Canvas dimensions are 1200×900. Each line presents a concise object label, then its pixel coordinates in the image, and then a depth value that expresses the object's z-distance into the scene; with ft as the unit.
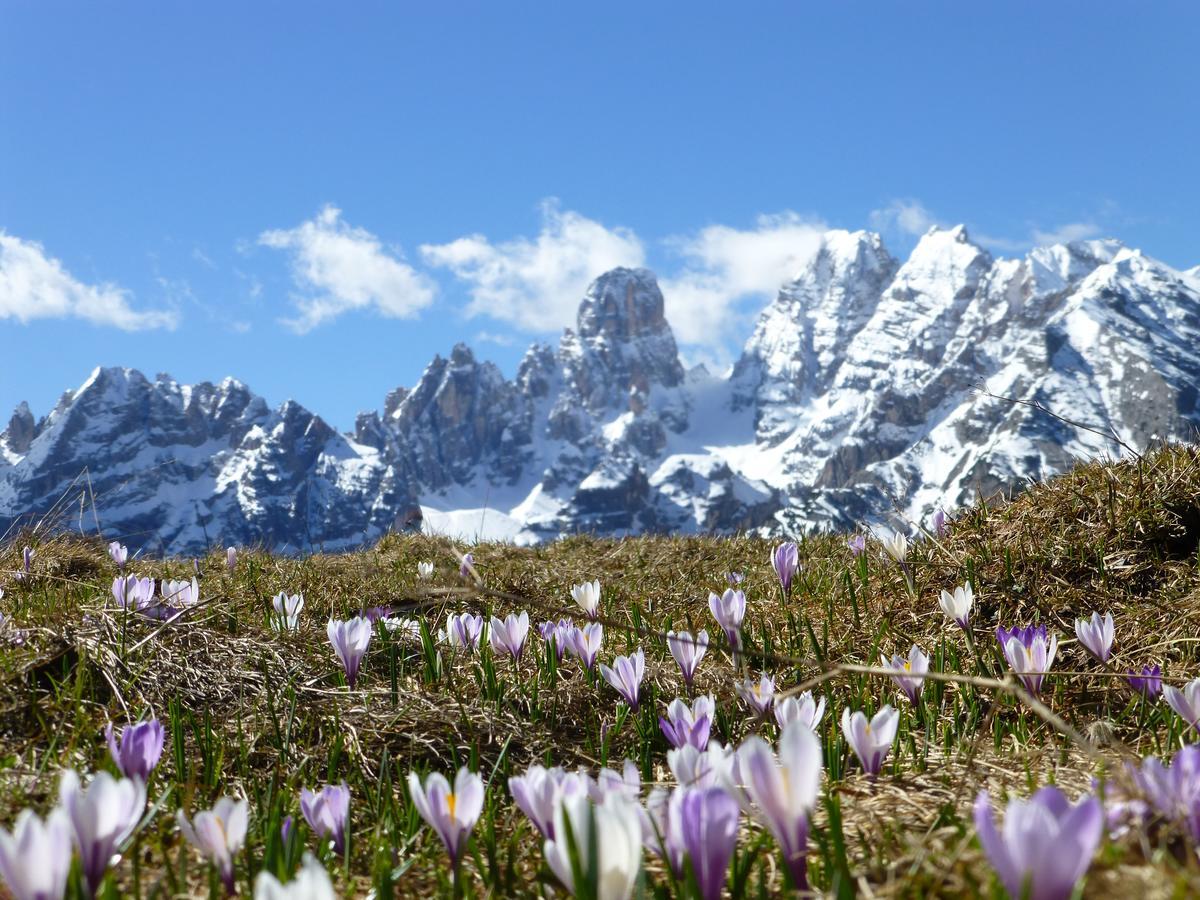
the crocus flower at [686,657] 9.38
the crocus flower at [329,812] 5.82
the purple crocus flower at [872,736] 6.34
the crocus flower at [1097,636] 9.27
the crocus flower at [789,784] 3.81
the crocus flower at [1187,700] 7.00
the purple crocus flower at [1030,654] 8.44
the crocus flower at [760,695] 7.97
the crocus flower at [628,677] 8.76
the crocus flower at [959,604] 10.76
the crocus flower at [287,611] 12.12
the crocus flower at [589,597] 11.98
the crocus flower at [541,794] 4.85
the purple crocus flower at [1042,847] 3.21
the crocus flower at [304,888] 3.23
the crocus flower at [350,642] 9.71
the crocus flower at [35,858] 3.68
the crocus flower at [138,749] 5.95
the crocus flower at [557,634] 10.74
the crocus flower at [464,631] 11.39
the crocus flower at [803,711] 7.11
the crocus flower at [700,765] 4.86
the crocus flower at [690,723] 6.94
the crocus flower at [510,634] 10.78
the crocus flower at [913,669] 8.62
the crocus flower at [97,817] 4.17
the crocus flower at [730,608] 10.96
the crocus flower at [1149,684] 9.10
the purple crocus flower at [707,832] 3.85
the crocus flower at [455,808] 4.91
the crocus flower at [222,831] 4.79
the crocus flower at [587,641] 9.95
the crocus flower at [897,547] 13.97
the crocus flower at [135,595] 11.39
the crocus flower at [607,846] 3.69
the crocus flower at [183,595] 12.12
